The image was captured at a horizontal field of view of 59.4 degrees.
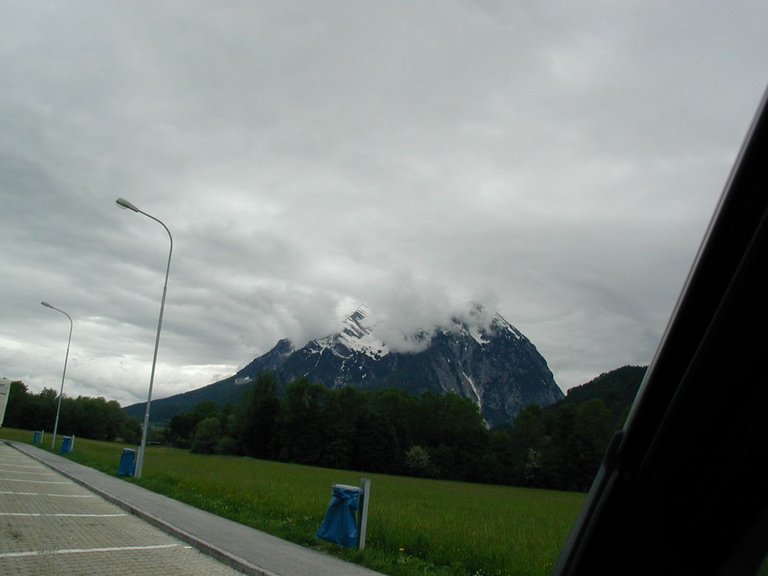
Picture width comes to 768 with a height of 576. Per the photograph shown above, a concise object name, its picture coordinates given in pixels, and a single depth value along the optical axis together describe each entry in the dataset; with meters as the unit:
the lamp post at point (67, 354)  44.91
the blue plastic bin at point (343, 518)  11.51
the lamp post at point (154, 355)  24.34
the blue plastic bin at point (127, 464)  26.36
